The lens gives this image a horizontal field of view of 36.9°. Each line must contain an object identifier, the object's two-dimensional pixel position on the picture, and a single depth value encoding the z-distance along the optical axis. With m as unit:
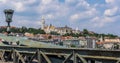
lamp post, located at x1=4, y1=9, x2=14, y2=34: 7.71
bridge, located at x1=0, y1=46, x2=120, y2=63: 4.88
